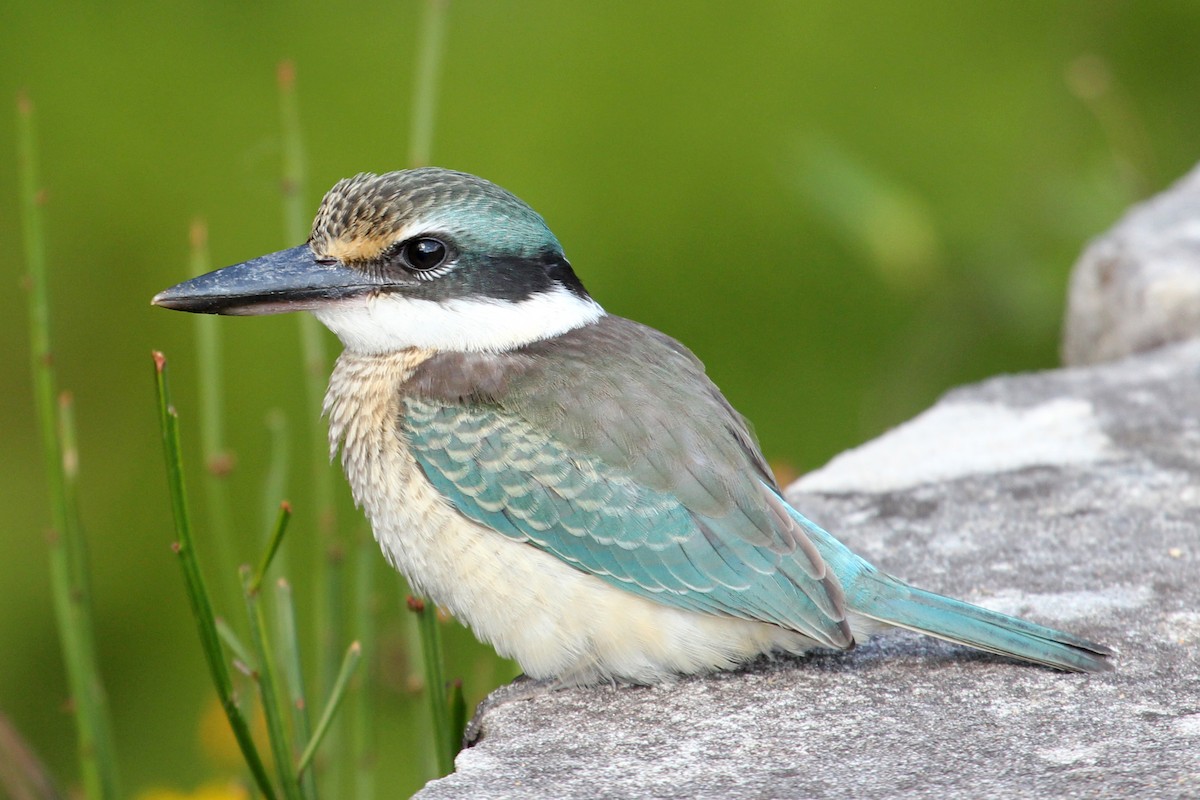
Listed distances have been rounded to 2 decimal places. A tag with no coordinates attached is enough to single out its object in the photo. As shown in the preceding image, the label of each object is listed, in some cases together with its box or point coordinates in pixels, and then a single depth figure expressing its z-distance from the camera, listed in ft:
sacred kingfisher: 16.96
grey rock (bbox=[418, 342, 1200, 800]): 14.42
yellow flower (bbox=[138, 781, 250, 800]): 21.77
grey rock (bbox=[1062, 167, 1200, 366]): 25.14
